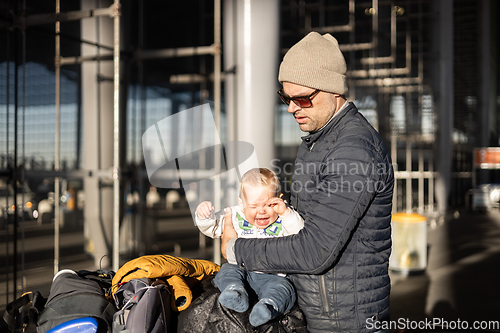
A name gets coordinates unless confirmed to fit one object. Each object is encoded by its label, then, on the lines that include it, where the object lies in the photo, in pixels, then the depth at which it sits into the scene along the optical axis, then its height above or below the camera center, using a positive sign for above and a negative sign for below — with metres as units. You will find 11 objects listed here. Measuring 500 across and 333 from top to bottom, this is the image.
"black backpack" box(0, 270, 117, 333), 1.86 -0.59
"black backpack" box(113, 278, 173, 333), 1.71 -0.55
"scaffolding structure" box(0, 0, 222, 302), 4.09 +0.93
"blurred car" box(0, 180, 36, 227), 13.31 -1.06
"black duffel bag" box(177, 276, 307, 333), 1.78 -0.61
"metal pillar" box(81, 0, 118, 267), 7.09 +0.54
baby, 1.75 -0.29
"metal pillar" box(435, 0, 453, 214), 16.41 +2.69
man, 1.53 -0.16
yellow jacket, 1.88 -0.45
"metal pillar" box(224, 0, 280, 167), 4.96 +1.08
